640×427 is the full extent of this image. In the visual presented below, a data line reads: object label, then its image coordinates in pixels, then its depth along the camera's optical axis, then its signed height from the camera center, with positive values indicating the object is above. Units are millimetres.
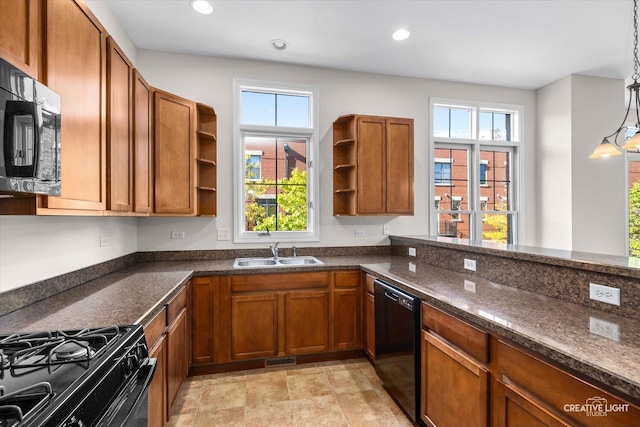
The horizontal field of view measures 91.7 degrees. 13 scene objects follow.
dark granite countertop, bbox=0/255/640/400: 981 -465
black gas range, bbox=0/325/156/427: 756 -469
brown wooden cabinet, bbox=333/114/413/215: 3219 +504
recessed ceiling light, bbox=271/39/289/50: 2979 +1645
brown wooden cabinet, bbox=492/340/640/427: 896 -616
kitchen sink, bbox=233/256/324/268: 3117 -494
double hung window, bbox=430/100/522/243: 3938 +559
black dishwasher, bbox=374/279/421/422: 1915 -902
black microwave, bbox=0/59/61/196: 933 +256
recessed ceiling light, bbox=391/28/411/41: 2840 +1659
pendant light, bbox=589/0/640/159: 2588 +609
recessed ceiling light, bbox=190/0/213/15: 2422 +1644
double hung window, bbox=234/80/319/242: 3367 +571
